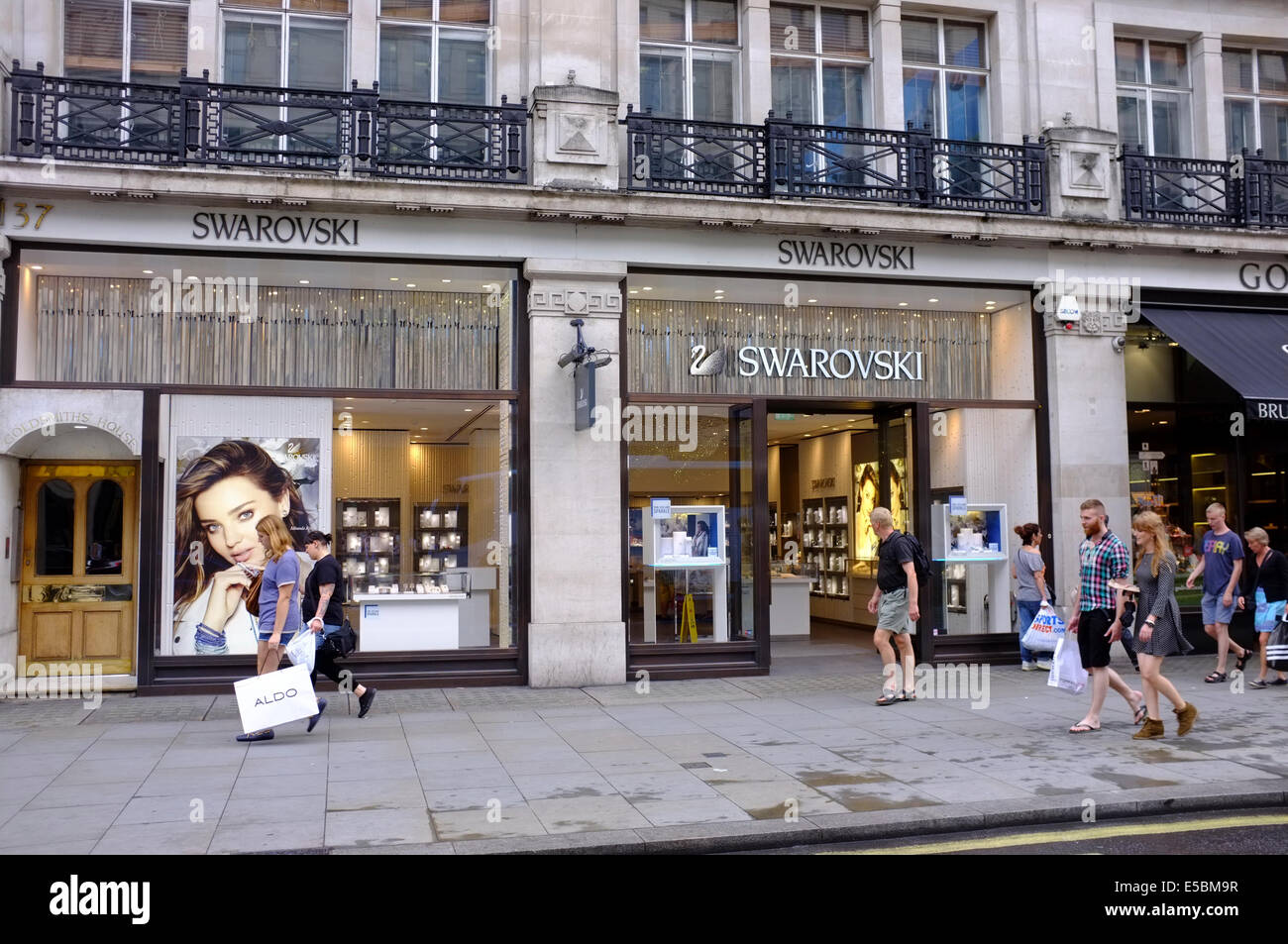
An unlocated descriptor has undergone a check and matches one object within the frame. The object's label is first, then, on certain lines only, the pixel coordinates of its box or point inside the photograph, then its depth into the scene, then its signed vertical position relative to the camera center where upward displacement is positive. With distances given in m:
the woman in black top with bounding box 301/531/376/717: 10.62 -0.49
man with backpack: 11.57 -0.65
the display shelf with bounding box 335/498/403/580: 13.01 +0.09
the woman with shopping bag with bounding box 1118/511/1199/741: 9.27 -0.75
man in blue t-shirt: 13.02 -0.53
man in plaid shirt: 9.36 -0.52
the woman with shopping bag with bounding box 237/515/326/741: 10.33 -0.58
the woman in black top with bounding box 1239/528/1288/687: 12.68 -0.62
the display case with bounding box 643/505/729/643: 13.83 -0.32
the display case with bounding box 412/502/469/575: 13.31 +0.08
